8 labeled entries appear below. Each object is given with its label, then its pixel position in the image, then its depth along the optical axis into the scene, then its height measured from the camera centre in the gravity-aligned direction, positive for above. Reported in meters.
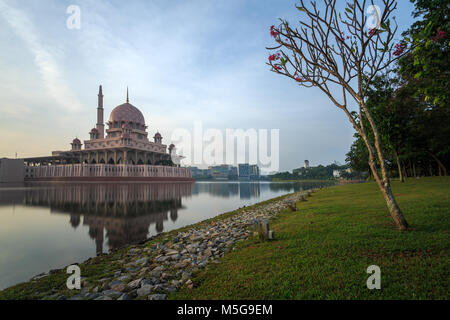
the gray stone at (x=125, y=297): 4.11 -2.45
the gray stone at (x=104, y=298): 4.26 -2.54
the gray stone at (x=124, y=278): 5.22 -2.66
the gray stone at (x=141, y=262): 6.43 -2.78
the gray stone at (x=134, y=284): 4.68 -2.53
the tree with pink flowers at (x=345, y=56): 6.65 +3.95
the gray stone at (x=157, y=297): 3.96 -2.36
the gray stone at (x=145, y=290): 4.25 -2.42
